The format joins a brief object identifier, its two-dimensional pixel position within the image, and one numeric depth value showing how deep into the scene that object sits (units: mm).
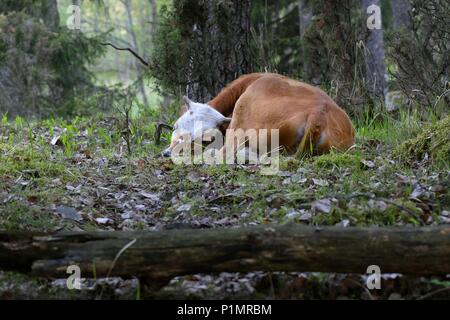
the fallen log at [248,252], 3553
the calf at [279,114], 6711
